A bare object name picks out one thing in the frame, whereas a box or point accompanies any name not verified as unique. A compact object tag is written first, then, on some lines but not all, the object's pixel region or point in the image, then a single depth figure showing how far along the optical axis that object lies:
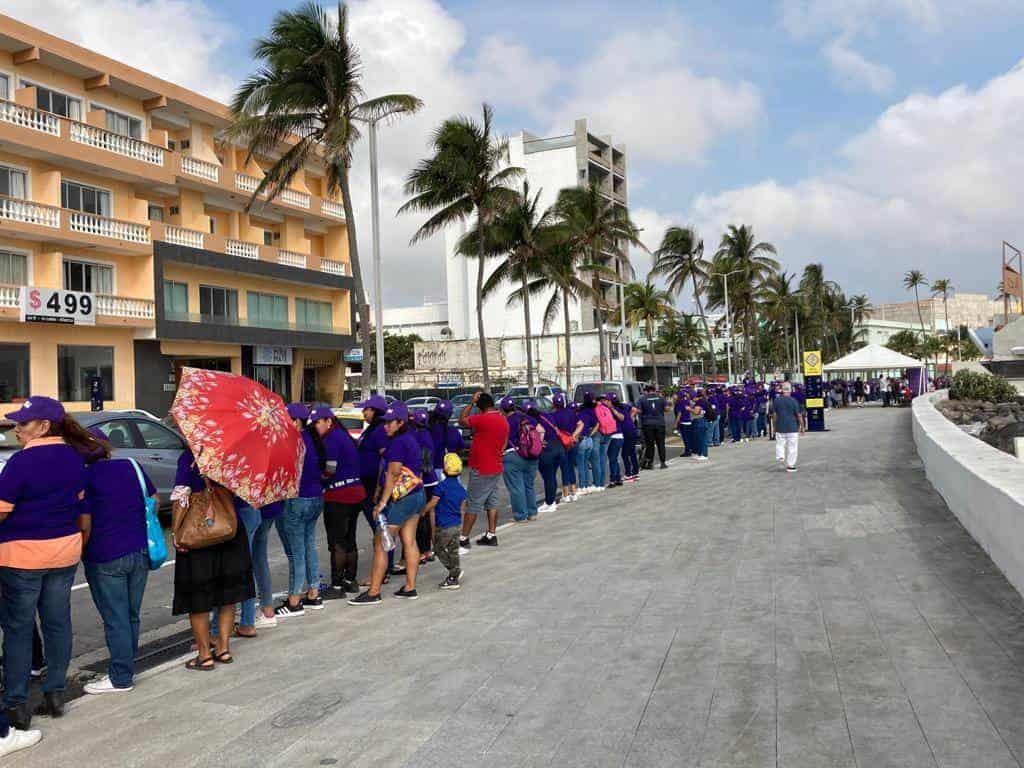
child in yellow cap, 7.83
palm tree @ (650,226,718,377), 53.47
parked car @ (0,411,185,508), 11.52
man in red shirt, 9.82
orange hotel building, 25.12
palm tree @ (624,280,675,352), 63.16
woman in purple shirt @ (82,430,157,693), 5.26
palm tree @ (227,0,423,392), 23.00
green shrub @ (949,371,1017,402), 38.62
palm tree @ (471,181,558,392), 36.84
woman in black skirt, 5.69
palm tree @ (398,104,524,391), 31.38
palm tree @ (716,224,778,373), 57.66
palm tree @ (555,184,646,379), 41.44
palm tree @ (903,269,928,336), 112.62
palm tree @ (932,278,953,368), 119.75
